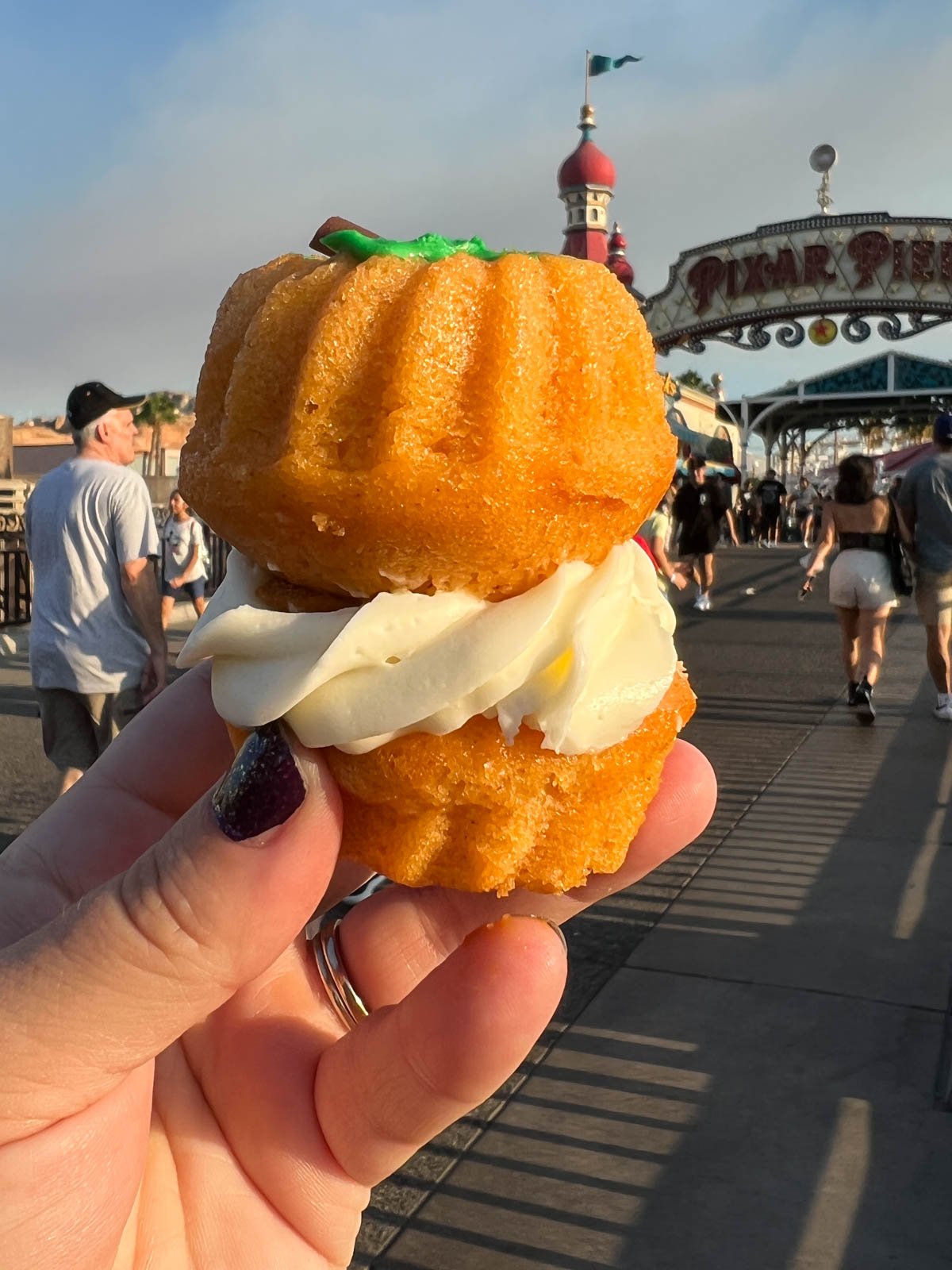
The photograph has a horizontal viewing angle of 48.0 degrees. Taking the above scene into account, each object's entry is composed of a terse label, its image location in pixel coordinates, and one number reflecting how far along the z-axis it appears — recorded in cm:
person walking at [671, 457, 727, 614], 1516
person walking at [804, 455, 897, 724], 834
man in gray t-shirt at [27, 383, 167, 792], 527
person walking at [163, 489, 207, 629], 1036
